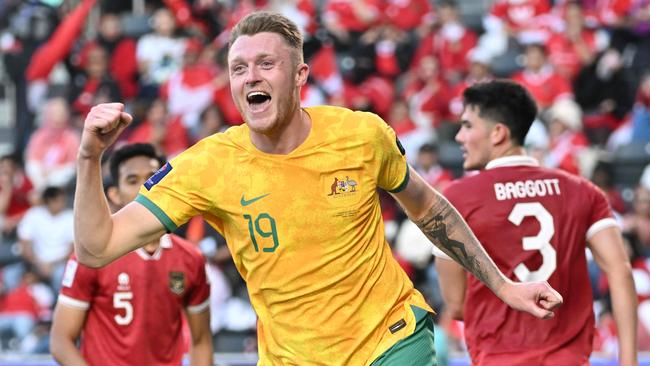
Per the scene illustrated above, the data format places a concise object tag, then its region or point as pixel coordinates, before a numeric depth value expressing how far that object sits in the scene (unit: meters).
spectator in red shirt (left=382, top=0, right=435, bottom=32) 15.70
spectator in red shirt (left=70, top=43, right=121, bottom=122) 15.43
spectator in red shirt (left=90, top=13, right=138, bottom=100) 15.85
